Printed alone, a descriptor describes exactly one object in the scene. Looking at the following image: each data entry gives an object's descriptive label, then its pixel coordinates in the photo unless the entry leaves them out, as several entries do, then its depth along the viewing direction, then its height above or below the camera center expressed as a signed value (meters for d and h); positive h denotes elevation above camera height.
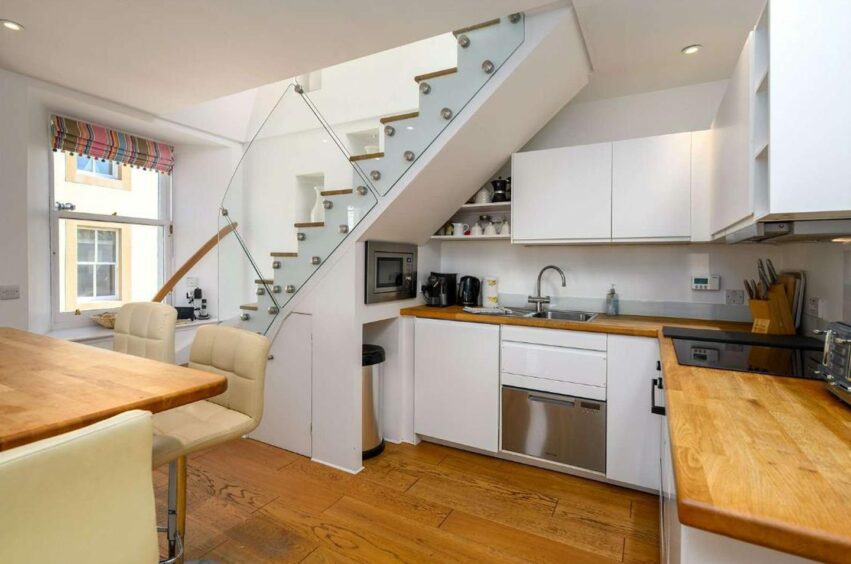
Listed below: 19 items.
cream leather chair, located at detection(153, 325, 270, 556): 1.39 -0.53
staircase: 2.16 +0.66
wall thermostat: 2.57 -0.02
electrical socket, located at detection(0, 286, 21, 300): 2.63 -0.10
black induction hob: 1.42 -0.29
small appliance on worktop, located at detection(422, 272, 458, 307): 3.11 -0.08
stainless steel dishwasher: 2.36 -0.89
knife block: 1.97 -0.18
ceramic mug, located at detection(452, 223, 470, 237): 3.13 +0.38
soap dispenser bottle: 2.83 -0.16
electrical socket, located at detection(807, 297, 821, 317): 1.82 -0.12
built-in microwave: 2.60 +0.04
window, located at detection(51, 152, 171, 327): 3.35 +0.39
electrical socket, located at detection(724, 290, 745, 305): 2.53 -0.11
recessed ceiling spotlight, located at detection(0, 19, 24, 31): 2.07 +1.29
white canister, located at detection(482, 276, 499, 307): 3.11 -0.11
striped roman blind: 3.19 +1.13
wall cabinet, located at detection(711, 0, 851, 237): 1.03 +0.44
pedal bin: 2.68 -0.82
